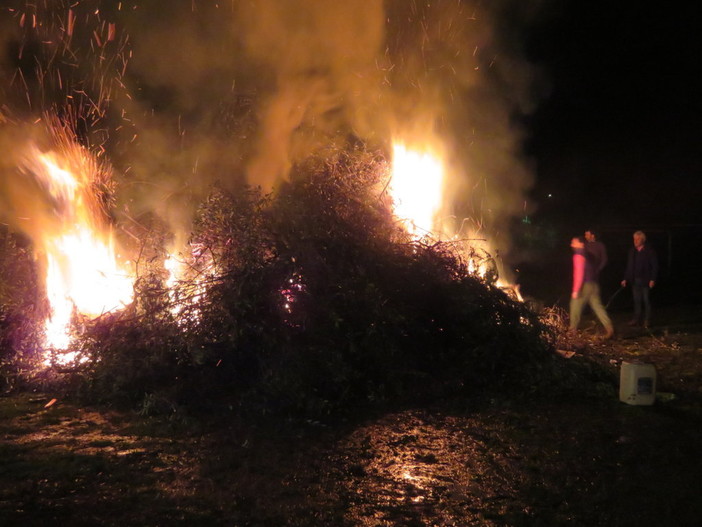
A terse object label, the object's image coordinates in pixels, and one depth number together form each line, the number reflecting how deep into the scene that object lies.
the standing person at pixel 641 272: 10.48
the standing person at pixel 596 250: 10.21
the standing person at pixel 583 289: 9.48
